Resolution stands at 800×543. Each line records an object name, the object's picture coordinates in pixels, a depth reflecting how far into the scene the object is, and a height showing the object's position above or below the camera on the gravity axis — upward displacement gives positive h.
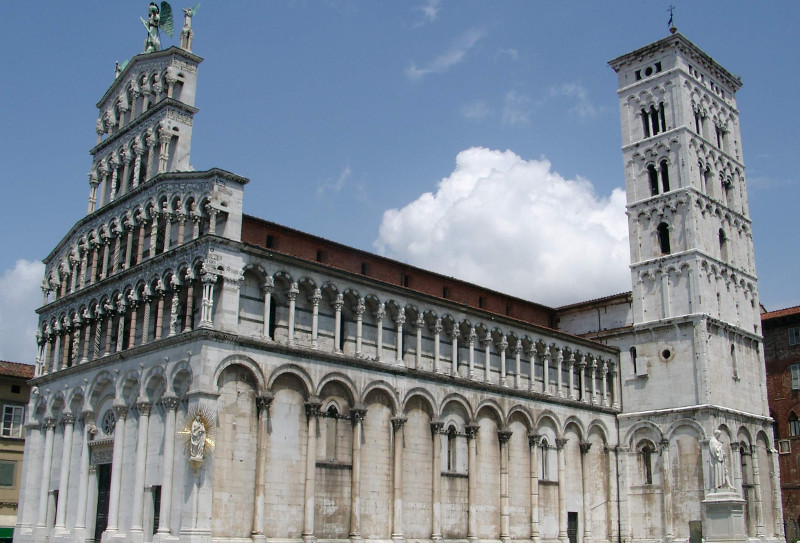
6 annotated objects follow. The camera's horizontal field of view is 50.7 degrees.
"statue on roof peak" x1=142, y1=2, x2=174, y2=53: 37.16 +20.30
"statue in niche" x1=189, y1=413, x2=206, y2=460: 26.89 +1.81
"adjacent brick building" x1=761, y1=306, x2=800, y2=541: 49.88 +6.38
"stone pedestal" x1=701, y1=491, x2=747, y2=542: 31.50 -0.55
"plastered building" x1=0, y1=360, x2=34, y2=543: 43.84 +3.08
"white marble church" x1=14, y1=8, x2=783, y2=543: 29.06 +5.20
